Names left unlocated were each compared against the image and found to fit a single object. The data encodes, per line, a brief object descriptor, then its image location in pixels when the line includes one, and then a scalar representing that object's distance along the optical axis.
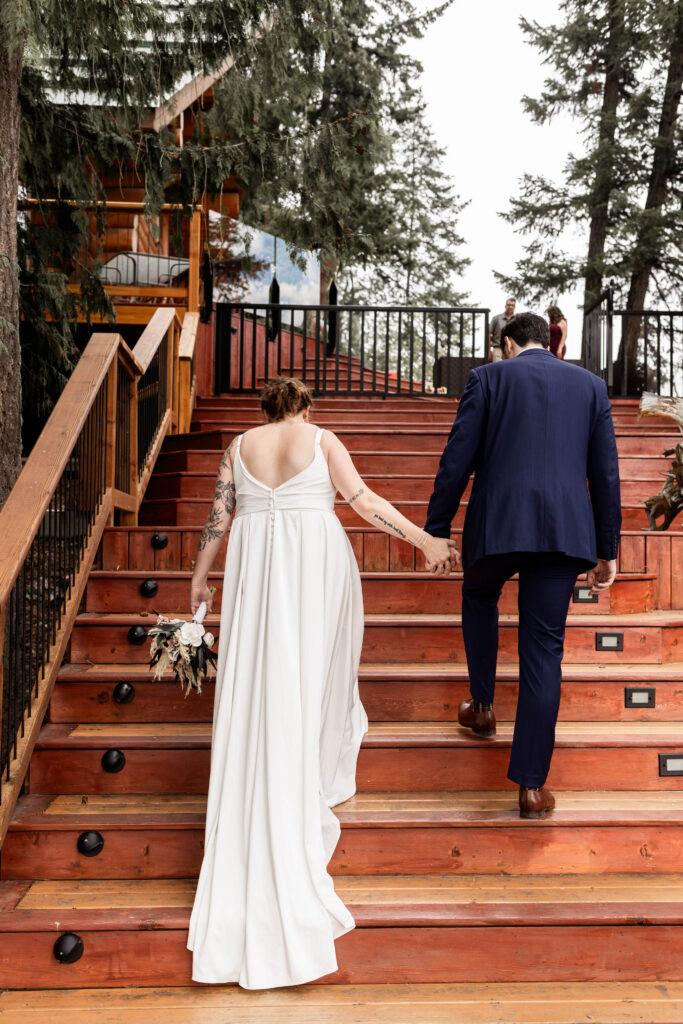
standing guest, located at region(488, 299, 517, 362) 8.69
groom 2.82
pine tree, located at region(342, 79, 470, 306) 23.41
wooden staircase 2.55
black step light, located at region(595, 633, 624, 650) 3.81
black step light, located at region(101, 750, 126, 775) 3.18
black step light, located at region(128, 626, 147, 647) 3.77
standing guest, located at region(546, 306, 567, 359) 8.45
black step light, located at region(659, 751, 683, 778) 3.22
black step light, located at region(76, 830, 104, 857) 2.86
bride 2.50
